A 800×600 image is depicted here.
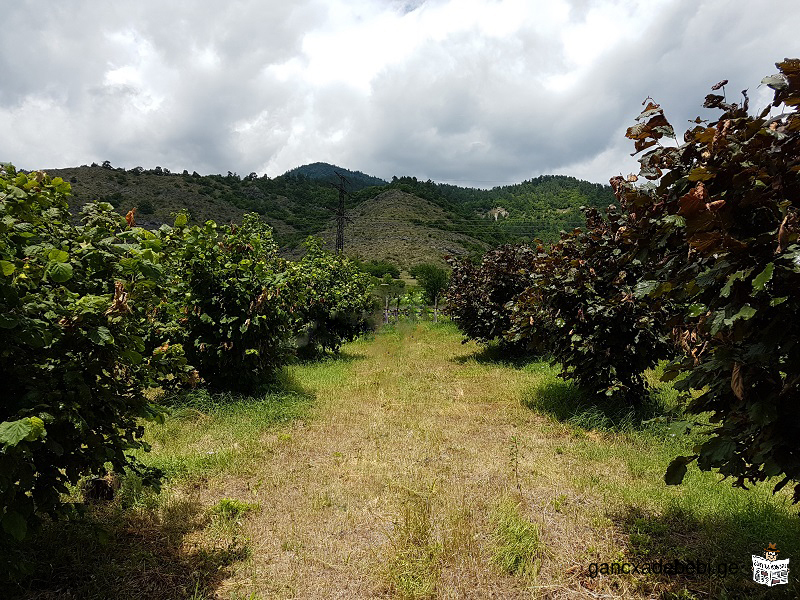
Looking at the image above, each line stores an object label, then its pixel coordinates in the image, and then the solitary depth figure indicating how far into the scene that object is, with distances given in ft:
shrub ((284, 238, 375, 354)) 42.73
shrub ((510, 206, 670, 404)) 20.54
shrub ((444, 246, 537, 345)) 39.60
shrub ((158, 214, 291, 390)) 23.95
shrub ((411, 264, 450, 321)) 109.85
